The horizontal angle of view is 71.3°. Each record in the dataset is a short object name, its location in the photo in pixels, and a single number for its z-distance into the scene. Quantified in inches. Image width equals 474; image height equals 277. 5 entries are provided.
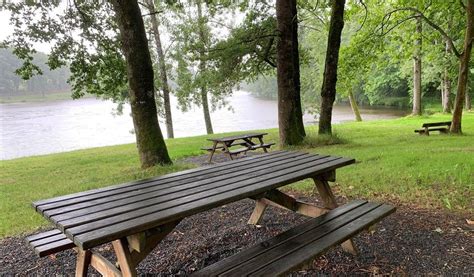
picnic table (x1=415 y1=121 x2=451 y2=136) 414.9
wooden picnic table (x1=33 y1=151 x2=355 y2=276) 73.1
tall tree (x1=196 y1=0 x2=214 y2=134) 394.0
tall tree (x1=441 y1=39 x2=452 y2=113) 762.8
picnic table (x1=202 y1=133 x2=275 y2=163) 312.3
